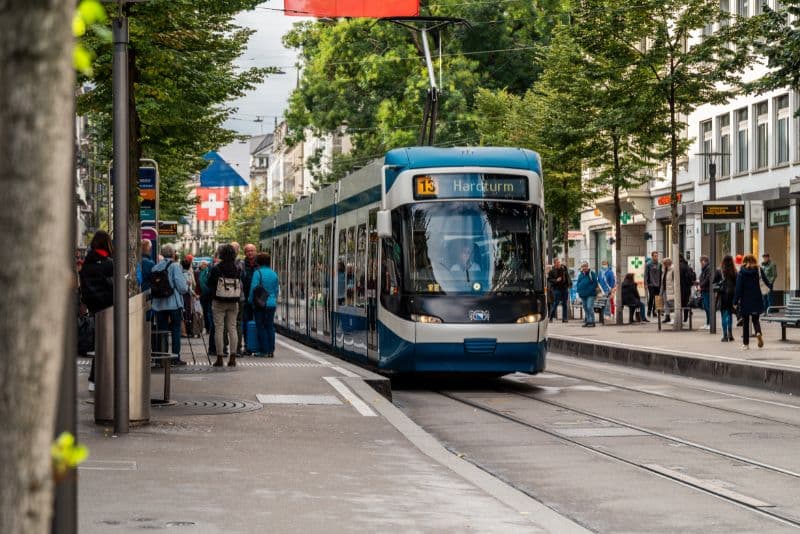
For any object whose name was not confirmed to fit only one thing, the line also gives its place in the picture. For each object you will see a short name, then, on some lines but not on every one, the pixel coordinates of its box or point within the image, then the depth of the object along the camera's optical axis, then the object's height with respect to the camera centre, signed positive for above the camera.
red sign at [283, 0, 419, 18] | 18.78 +3.57
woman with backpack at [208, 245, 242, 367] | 22.22 +0.04
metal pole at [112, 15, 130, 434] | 11.55 +0.70
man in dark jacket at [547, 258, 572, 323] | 43.06 +0.20
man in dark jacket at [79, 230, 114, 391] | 13.95 +0.12
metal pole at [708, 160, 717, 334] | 32.34 -0.30
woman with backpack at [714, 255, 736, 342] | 29.27 -0.08
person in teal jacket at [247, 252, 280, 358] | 24.44 -0.26
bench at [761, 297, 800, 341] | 28.03 -0.51
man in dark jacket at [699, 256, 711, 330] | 36.19 +0.17
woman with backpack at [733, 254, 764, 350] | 26.88 -0.13
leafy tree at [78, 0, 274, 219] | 19.42 +3.16
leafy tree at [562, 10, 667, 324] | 34.31 +4.81
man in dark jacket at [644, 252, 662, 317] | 42.53 +0.41
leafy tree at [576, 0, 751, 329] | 33.12 +5.49
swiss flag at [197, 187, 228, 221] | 39.75 +2.30
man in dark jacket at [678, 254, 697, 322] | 36.44 +0.25
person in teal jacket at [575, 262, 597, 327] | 39.56 +0.05
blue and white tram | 18.94 +0.37
